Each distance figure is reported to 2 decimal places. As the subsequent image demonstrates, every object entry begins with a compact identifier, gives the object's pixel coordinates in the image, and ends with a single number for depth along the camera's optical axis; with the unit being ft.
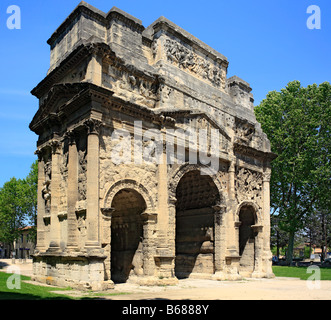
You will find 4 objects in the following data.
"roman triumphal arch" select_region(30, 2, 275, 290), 44.55
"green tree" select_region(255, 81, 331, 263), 88.33
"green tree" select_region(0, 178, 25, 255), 138.43
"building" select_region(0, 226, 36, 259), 189.85
